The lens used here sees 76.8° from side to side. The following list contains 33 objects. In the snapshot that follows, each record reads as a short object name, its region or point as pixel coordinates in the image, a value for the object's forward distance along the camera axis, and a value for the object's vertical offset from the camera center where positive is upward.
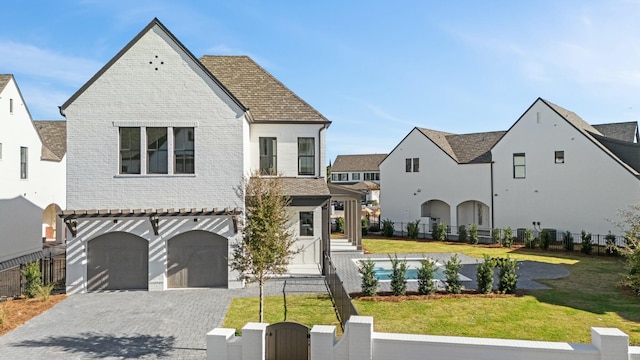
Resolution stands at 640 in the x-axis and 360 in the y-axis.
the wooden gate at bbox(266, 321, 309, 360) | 8.70 -3.10
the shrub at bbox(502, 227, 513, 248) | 28.73 -2.90
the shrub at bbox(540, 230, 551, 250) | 27.42 -2.90
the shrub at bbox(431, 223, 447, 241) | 32.50 -2.75
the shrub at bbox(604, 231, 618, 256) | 24.39 -2.83
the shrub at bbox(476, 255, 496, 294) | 15.12 -2.95
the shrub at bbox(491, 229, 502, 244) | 30.14 -2.87
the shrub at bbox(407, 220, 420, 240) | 34.47 -2.76
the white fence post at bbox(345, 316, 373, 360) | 8.23 -2.91
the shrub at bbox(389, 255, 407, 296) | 14.97 -3.13
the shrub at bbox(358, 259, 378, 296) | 14.89 -3.11
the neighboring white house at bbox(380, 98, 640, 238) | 27.70 +1.78
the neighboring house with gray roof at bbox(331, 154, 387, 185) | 77.38 +5.51
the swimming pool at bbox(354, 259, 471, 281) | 19.05 -3.72
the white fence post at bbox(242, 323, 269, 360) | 8.52 -3.06
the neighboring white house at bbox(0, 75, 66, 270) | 22.28 +1.23
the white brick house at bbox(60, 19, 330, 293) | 16.16 +1.13
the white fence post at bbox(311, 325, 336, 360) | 8.34 -3.02
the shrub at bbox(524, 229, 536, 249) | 28.28 -2.98
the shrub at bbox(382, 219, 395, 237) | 35.50 -2.72
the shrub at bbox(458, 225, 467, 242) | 31.80 -2.86
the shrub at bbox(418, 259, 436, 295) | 15.05 -3.10
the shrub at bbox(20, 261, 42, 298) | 15.08 -3.03
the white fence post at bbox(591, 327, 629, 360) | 7.46 -2.75
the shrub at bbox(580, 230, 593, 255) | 25.23 -2.99
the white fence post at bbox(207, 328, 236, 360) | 8.62 -3.15
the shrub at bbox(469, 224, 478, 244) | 30.79 -2.78
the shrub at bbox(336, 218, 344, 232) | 36.19 -2.42
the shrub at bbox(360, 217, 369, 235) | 36.38 -2.60
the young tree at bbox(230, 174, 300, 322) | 11.16 -1.13
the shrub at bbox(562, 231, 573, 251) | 26.58 -2.95
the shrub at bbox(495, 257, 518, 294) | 15.29 -3.05
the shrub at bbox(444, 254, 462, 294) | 15.12 -3.04
